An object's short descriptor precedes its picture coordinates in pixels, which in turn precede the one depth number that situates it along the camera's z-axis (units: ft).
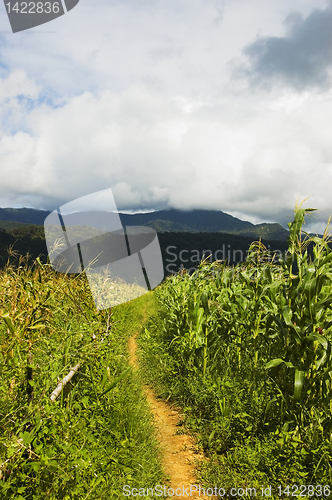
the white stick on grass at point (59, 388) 9.34
